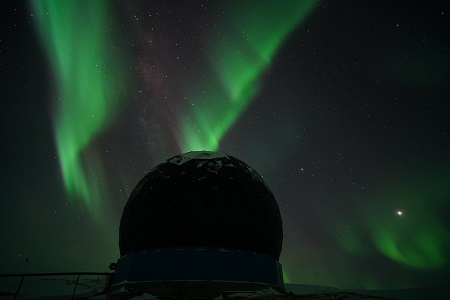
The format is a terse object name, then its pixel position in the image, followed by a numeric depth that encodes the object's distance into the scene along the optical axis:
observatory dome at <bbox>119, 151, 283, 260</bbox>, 13.51
